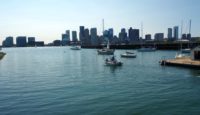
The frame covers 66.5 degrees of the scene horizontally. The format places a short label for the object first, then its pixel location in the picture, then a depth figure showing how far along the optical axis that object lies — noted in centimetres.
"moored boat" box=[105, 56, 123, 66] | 3763
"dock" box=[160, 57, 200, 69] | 3126
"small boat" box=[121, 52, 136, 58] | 5632
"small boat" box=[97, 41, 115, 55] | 6895
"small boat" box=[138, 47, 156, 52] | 8255
